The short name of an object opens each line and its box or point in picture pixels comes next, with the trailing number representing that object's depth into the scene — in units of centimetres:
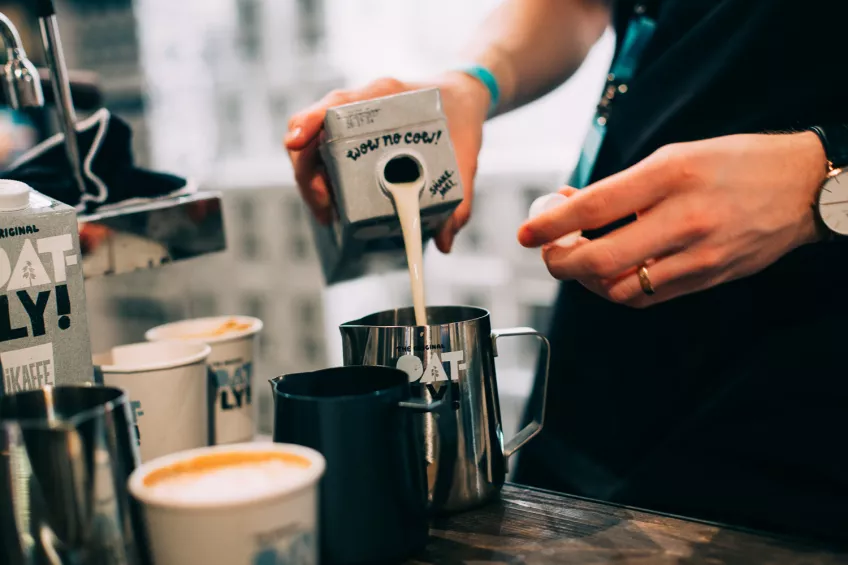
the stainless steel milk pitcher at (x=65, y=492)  53
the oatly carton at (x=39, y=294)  71
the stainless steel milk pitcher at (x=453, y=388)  79
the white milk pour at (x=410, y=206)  94
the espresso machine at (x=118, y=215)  100
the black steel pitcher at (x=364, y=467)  65
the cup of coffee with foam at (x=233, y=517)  54
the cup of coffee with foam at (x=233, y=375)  104
